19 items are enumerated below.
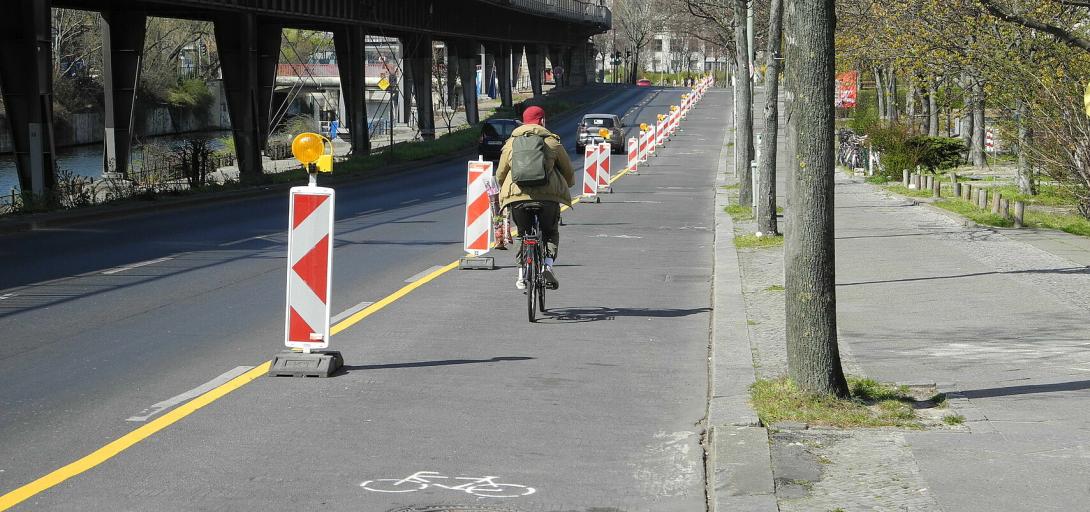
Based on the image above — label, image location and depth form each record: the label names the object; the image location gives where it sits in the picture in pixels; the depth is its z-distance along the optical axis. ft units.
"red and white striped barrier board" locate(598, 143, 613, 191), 94.94
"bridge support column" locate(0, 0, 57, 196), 86.79
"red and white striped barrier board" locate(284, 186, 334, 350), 28.35
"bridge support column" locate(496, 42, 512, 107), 313.73
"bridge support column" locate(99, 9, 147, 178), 126.62
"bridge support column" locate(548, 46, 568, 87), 400.00
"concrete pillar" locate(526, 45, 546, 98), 368.68
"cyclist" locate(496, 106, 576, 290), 36.96
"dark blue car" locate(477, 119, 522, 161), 167.43
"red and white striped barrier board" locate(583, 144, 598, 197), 87.80
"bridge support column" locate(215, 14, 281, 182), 126.72
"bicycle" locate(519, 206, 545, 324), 35.99
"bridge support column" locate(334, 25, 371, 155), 165.78
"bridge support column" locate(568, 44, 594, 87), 432.50
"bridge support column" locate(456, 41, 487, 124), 263.70
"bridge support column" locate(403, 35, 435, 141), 207.93
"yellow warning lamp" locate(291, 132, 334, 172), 27.45
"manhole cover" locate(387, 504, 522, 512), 18.51
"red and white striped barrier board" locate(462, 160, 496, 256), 48.88
